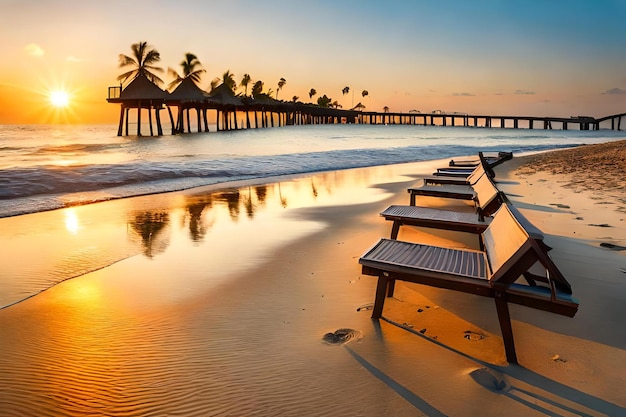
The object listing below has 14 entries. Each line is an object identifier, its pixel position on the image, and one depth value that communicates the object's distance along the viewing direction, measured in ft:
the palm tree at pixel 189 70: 202.80
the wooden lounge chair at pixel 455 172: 30.93
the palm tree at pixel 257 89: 340.59
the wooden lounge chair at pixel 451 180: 26.03
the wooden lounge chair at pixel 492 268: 8.27
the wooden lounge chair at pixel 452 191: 20.04
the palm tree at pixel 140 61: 176.55
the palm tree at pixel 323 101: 596.29
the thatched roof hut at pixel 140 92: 157.28
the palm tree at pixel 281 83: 464.24
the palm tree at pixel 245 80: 335.26
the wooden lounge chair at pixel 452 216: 15.07
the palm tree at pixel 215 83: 261.24
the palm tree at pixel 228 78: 273.09
